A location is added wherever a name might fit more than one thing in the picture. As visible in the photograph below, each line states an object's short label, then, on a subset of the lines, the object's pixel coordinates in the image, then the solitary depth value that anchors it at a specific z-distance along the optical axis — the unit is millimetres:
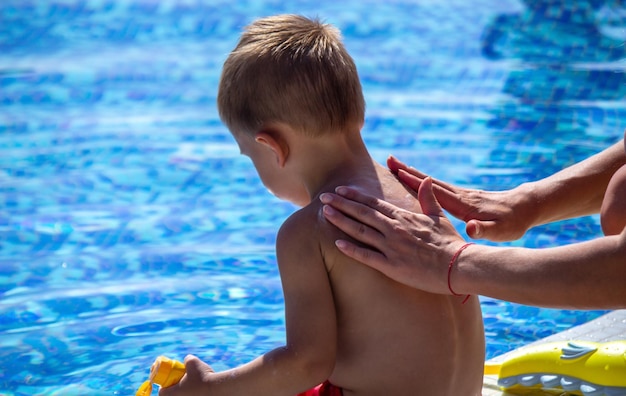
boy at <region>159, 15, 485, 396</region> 4855
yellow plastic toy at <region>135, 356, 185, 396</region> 5195
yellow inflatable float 6379
